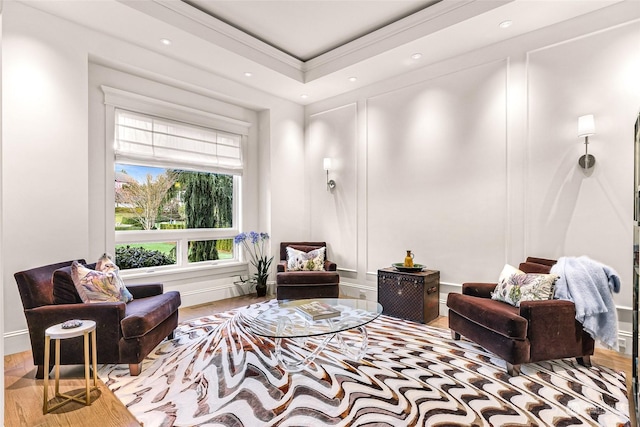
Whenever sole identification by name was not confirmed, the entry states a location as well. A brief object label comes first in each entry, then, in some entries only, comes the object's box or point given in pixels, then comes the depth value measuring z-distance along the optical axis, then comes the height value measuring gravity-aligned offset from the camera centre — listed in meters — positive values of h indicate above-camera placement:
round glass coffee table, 2.61 -0.85
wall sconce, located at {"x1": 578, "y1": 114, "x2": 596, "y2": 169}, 3.10 +0.71
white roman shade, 4.13 +0.91
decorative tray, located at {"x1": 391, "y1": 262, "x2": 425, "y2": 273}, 4.06 -0.62
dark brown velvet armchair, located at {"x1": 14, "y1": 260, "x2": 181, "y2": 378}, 2.61 -0.78
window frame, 3.97 +0.39
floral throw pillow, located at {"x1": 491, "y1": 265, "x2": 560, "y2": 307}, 2.85 -0.61
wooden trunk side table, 3.86 -0.90
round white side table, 2.24 -0.91
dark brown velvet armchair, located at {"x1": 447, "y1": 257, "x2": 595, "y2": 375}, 2.60 -0.90
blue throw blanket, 2.62 -0.61
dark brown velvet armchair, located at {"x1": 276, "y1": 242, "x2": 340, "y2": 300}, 4.36 -0.87
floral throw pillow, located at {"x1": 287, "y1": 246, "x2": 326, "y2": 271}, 4.69 -0.61
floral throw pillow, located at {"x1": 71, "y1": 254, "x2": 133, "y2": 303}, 2.79 -0.55
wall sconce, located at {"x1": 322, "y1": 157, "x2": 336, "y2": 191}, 5.19 +0.69
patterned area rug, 2.14 -1.21
